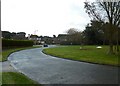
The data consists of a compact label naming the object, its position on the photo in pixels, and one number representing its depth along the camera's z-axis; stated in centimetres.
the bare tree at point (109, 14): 1078
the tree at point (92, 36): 2919
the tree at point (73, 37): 3103
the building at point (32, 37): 4443
